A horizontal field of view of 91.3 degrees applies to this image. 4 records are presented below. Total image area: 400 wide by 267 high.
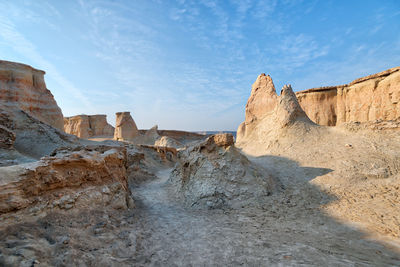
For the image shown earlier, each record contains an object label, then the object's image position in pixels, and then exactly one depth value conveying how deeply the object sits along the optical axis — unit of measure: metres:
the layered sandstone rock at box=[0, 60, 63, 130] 11.88
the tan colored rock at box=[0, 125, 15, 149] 5.71
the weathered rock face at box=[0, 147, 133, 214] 2.23
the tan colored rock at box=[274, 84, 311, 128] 8.52
